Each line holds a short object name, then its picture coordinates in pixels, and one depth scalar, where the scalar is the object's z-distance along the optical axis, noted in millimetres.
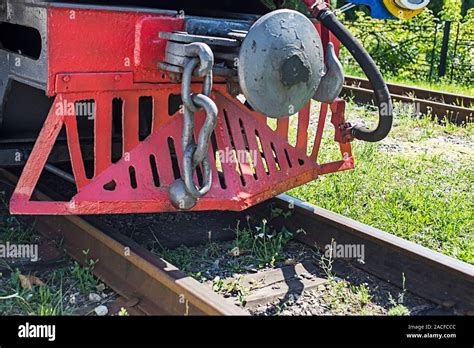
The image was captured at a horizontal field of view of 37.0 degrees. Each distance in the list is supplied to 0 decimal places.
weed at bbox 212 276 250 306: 3395
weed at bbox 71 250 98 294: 3396
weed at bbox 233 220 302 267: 3830
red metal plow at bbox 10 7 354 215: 3283
